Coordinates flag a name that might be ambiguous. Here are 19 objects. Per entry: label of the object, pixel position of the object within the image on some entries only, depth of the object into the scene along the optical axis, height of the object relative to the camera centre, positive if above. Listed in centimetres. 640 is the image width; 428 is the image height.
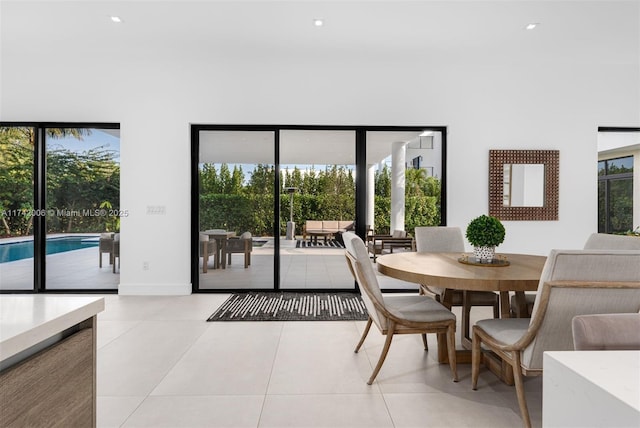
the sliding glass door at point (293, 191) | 457 +30
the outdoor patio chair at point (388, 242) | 466 -39
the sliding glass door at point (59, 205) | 445 +9
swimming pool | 445 -45
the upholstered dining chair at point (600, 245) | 246 -24
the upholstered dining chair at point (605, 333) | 96 -34
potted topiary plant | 251 -17
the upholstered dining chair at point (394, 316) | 221 -67
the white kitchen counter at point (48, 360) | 76 -37
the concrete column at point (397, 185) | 462 +39
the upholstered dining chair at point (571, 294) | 158 -37
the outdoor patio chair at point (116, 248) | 457 -48
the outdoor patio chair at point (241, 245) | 463 -43
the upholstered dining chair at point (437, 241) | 342 -27
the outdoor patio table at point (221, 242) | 461 -39
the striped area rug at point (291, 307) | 357 -107
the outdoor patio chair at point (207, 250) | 458 -50
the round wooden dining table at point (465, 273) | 196 -37
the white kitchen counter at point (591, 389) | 56 -31
